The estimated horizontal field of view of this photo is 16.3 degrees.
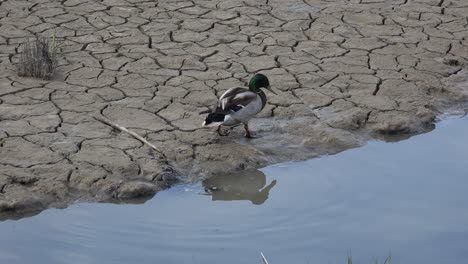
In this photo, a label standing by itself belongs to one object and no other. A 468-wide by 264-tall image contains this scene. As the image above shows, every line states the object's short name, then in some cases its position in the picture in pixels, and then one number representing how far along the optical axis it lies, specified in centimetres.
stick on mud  1409
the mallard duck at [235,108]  1420
